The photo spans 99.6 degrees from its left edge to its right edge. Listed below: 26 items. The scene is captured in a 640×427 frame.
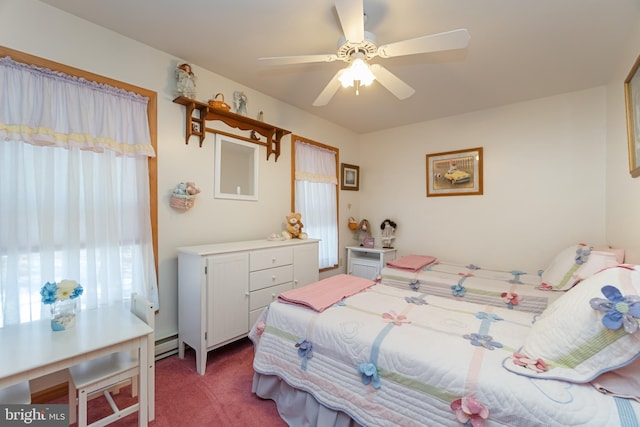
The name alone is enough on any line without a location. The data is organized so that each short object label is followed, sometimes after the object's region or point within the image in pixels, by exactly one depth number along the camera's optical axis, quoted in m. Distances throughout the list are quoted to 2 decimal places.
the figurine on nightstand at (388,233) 3.95
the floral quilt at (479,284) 2.18
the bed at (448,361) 0.94
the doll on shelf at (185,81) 2.22
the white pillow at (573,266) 1.80
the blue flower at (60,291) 1.42
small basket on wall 2.23
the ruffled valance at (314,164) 3.39
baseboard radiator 2.18
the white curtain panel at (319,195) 3.43
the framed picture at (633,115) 1.78
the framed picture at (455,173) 3.35
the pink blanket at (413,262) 2.98
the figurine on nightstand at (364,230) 4.19
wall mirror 2.57
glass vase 1.44
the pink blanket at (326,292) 1.71
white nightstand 3.71
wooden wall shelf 2.31
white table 1.15
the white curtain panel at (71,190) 1.58
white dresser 2.02
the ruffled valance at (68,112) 1.59
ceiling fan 1.38
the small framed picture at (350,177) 4.09
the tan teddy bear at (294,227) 3.04
